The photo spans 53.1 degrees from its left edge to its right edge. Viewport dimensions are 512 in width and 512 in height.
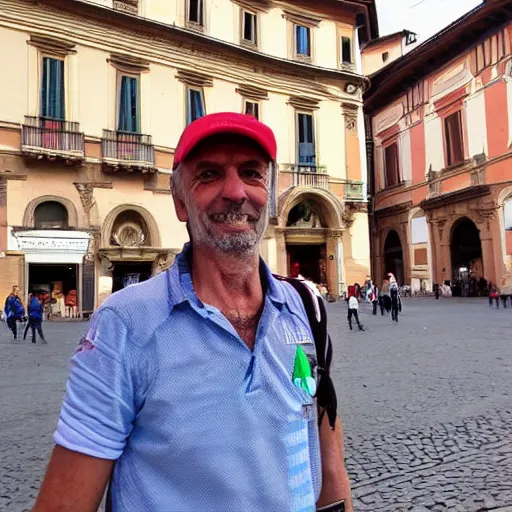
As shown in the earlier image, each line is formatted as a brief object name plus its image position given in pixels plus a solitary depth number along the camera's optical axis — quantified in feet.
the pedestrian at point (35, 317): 38.29
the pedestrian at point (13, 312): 41.34
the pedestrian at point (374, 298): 61.87
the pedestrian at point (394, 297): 50.26
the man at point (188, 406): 3.72
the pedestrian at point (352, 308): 44.10
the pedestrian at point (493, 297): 66.14
